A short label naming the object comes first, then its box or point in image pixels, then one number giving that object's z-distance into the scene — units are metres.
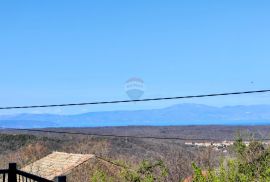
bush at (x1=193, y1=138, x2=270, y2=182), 14.79
